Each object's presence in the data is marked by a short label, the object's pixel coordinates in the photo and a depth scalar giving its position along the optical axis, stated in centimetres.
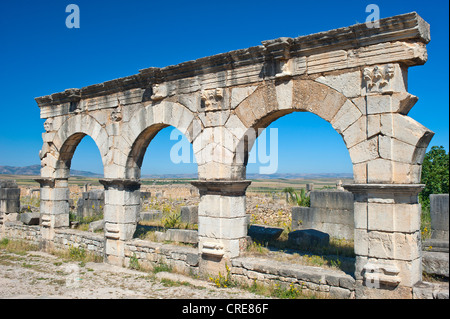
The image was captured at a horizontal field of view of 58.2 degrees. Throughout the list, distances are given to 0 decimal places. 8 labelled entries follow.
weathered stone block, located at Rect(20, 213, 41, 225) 1177
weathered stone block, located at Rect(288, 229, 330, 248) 841
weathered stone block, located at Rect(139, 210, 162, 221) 1278
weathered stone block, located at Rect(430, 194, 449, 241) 767
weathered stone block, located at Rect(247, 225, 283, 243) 891
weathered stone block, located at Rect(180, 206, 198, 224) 1147
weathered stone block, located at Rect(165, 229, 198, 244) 901
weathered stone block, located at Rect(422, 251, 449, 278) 568
